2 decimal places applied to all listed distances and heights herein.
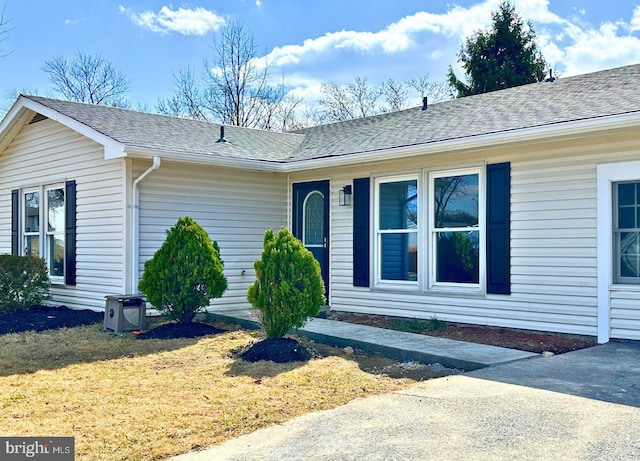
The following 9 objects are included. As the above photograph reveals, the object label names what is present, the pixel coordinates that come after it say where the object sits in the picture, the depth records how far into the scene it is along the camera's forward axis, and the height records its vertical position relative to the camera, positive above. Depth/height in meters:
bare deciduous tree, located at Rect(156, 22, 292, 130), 28.14 +7.00
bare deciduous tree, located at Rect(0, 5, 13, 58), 9.53 +3.31
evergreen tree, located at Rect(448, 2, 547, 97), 22.78 +6.88
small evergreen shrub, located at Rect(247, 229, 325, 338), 6.39 -0.54
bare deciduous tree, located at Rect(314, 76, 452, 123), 28.75 +6.61
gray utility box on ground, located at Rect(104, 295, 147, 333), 8.05 -1.04
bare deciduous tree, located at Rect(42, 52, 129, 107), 29.70 +7.68
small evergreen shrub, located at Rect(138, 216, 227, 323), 7.82 -0.51
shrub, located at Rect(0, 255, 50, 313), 9.45 -0.74
